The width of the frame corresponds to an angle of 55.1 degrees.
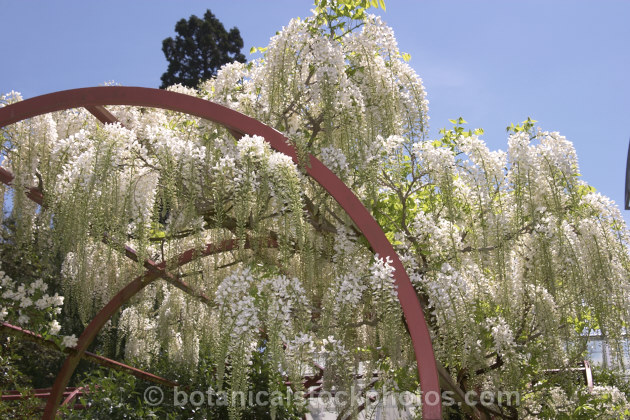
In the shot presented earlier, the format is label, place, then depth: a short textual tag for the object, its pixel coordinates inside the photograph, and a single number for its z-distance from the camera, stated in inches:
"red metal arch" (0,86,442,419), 119.3
